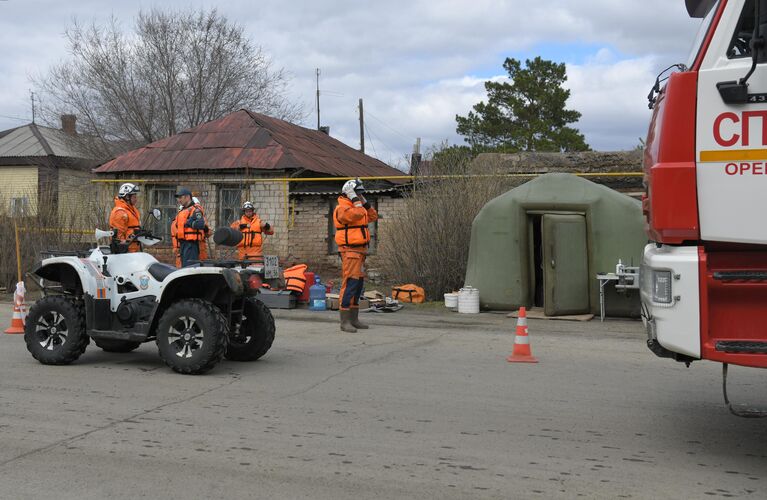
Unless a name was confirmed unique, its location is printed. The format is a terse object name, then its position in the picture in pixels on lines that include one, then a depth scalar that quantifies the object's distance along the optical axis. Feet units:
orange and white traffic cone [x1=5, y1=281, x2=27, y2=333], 36.83
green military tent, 43.73
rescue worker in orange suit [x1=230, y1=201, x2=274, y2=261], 50.88
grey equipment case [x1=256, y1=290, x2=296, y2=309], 48.01
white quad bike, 26.20
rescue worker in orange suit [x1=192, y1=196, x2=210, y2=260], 39.45
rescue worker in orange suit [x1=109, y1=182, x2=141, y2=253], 35.72
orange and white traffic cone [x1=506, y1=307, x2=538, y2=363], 29.43
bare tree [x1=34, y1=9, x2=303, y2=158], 102.94
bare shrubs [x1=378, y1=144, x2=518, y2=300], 51.44
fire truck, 15.26
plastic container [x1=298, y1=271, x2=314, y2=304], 49.11
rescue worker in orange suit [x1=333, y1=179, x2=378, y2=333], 37.63
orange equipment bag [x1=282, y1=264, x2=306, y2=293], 48.49
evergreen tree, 143.54
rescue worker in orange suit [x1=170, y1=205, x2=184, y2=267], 39.88
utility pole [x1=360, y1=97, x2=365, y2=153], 163.36
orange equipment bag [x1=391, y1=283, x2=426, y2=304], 50.80
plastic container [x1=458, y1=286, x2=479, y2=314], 46.16
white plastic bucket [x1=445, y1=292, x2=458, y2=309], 47.24
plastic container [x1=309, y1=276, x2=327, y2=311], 47.88
